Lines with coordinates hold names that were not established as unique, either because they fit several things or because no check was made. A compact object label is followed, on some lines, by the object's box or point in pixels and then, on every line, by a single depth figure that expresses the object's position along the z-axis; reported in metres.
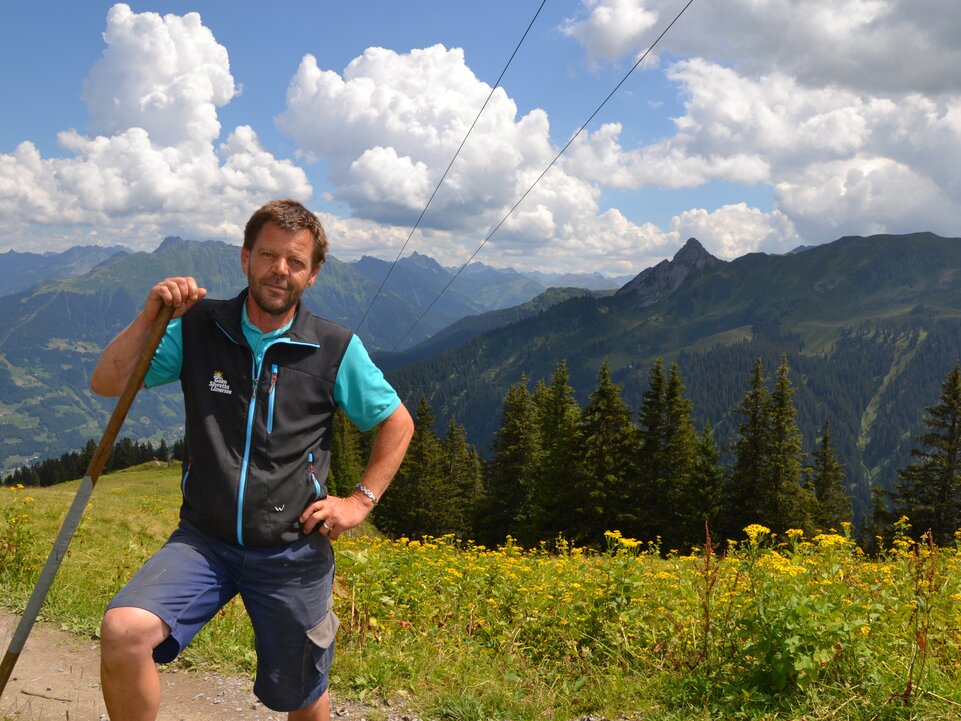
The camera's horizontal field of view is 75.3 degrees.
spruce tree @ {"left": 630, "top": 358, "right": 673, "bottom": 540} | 32.28
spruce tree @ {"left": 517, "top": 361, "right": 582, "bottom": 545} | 33.38
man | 3.04
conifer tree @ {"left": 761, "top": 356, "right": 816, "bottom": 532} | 30.69
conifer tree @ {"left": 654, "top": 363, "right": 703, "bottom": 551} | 32.12
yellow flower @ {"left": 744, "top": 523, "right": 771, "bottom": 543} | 6.16
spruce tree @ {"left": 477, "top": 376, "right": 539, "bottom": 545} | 42.44
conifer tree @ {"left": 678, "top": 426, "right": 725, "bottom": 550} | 31.83
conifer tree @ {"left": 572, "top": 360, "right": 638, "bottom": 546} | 32.19
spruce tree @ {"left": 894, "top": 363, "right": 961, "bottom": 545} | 32.16
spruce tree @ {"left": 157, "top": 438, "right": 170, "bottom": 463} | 115.90
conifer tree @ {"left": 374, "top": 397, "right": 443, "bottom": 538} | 49.22
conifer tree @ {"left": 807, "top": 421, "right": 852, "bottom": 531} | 43.28
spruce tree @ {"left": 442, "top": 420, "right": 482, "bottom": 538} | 49.85
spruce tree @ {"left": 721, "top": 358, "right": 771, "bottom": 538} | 31.39
